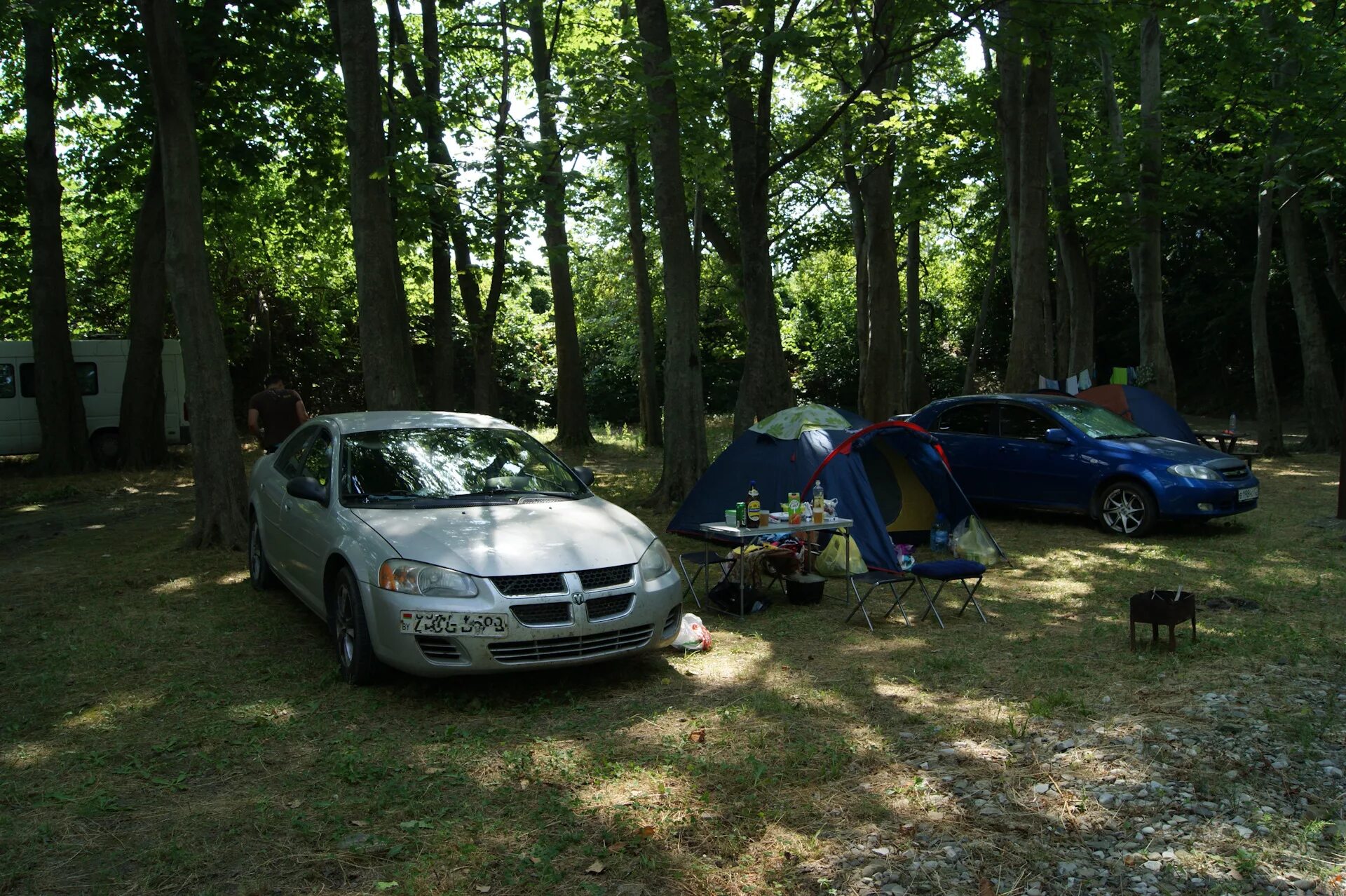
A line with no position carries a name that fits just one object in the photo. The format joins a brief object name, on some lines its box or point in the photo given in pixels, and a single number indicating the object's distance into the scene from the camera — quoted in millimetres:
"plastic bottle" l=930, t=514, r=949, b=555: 10391
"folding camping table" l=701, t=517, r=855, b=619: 7891
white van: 20156
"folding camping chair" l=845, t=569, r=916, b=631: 7703
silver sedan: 5621
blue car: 10867
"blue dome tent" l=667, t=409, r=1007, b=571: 9289
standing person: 11875
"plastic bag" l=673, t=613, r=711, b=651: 6867
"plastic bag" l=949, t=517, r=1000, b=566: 10055
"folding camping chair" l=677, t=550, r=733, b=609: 8281
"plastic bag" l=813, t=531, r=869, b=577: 9211
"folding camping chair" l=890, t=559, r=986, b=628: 7516
